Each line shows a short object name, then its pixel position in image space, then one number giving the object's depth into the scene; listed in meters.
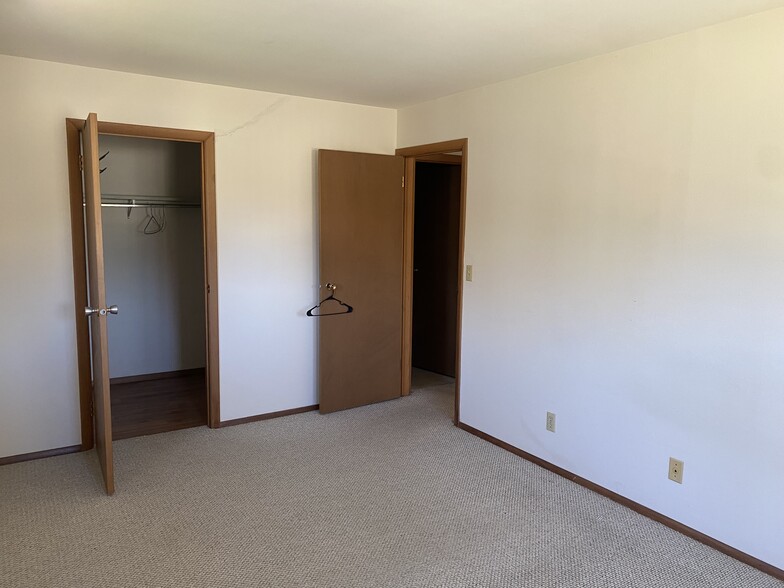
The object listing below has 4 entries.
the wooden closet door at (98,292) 2.75
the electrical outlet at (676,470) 2.69
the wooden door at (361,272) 4.13
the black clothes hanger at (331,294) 4.18
